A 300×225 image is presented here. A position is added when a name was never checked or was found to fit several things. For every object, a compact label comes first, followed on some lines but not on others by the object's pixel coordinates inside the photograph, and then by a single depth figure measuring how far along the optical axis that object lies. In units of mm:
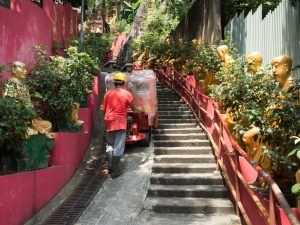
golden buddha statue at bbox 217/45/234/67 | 7134
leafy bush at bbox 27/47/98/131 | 5505
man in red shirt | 5599
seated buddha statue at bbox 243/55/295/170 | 4317
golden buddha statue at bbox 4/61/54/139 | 4649
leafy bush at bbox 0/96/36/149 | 4176
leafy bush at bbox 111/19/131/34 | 20231
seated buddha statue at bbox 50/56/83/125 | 5772
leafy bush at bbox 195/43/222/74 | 8122
